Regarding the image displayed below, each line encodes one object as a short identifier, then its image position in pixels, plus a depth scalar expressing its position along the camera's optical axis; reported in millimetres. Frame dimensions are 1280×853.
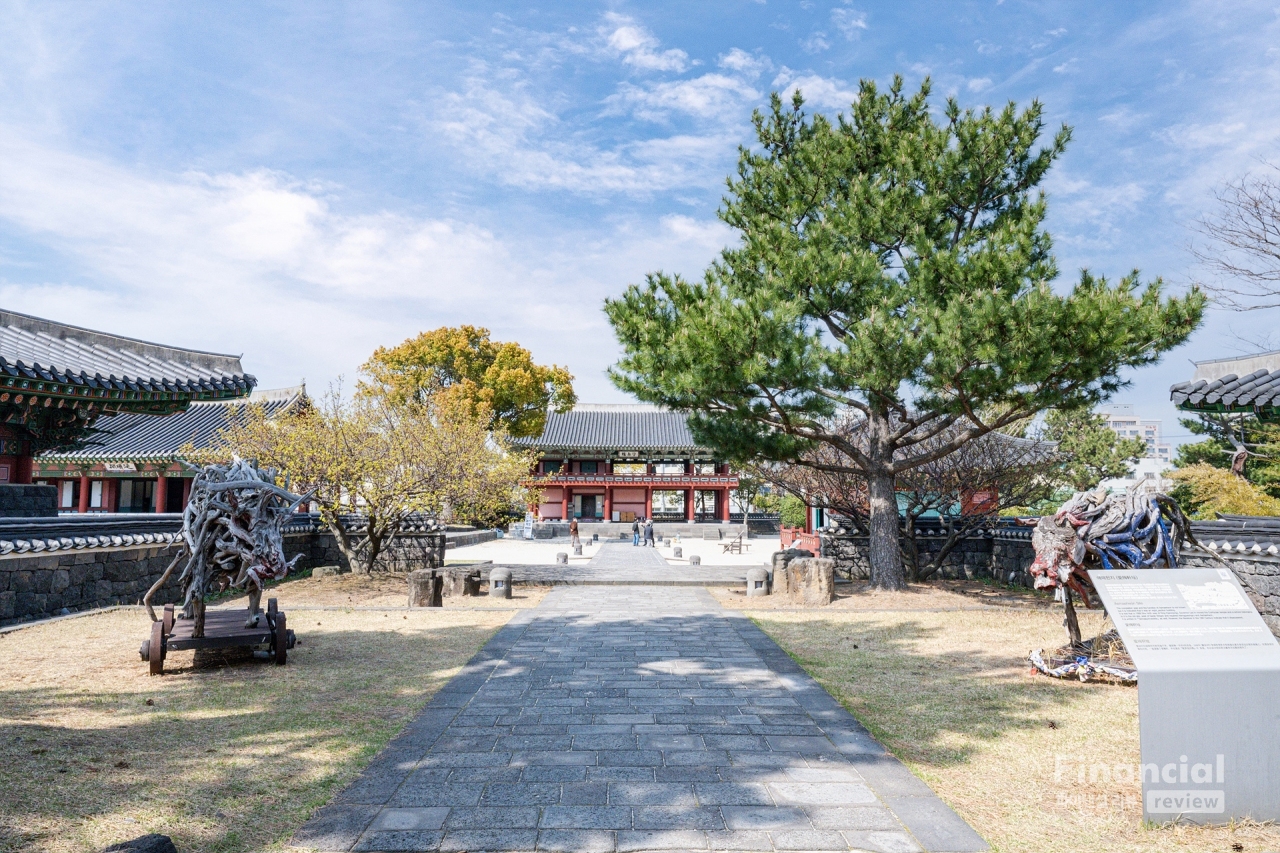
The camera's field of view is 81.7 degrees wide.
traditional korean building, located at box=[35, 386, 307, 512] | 24219
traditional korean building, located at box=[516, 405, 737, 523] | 37312
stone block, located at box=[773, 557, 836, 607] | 11375
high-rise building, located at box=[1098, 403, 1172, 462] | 111250
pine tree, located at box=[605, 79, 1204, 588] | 9336
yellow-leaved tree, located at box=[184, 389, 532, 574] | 13164
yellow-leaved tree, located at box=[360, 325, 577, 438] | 35031
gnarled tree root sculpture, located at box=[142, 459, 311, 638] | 6367
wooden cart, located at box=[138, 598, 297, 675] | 6160
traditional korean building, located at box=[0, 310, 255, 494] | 8938
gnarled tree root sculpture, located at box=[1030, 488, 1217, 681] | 6008
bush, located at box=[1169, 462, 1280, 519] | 12383
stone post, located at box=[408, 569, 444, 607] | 10852
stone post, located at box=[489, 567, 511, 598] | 12180
